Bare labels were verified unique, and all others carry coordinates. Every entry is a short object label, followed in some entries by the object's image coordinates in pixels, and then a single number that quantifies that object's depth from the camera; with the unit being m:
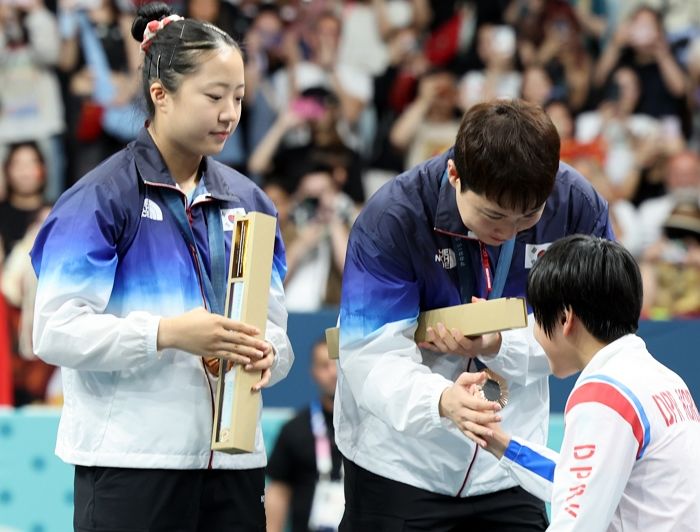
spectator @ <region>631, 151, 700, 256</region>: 15.67
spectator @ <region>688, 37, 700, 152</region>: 16.67
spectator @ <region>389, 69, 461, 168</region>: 16.42
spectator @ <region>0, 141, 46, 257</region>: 14.96
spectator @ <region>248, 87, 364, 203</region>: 15.91
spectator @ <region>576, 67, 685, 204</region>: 16.16
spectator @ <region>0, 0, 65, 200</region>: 16.30
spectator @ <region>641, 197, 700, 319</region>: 14.66
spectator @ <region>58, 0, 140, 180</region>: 16.11
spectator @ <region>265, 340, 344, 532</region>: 10.61
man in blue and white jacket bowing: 6.67
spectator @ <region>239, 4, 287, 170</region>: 16.30
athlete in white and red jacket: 5.47
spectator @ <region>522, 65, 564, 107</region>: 16.56
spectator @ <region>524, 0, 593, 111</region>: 16.89
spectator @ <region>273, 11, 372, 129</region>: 16.59
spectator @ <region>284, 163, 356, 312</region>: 14.76
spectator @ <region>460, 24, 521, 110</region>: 16.80
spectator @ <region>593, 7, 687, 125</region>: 16.72
